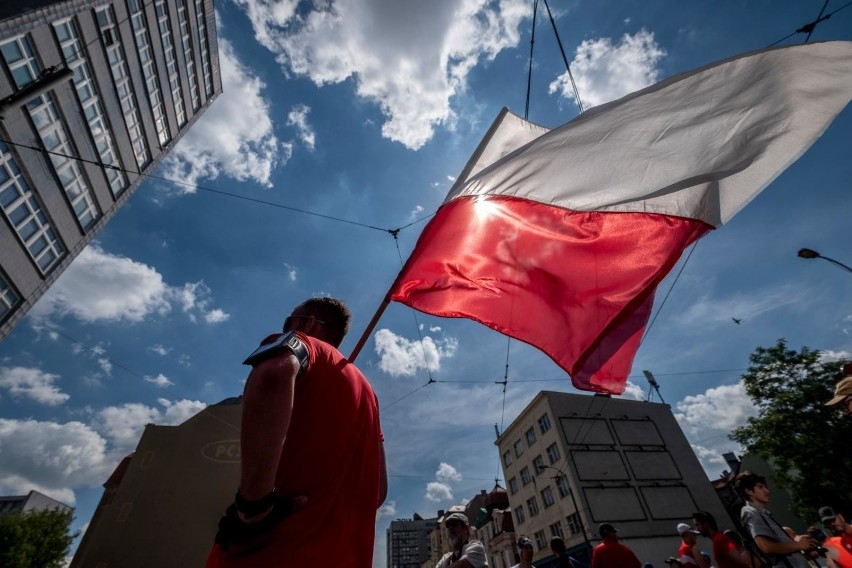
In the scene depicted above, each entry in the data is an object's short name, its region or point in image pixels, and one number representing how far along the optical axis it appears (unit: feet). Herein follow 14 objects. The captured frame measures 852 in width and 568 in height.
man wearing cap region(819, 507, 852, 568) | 15.31
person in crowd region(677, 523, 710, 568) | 19.65
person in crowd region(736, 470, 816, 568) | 11.18
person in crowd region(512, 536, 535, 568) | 17.89
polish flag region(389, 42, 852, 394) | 7.27
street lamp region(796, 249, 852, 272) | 41.04
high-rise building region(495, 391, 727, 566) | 91.66
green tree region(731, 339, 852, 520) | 70.90
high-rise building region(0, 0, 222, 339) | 59.72
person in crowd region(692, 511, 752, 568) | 13.67
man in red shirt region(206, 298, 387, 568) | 3.59
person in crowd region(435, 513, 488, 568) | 13.79
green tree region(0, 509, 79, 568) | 88.48
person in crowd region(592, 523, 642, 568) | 17.17
